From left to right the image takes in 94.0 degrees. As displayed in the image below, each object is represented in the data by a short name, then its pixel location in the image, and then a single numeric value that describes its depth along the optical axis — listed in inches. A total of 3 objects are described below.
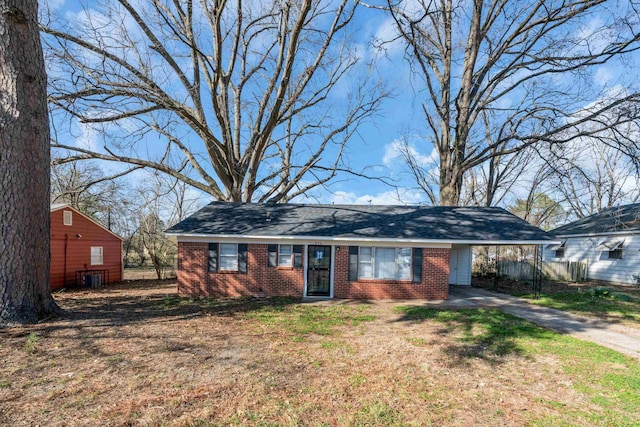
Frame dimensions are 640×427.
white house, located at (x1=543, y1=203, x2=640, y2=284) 629.3
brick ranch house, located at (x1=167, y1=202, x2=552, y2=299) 429.7
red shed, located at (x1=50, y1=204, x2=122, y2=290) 531.2
